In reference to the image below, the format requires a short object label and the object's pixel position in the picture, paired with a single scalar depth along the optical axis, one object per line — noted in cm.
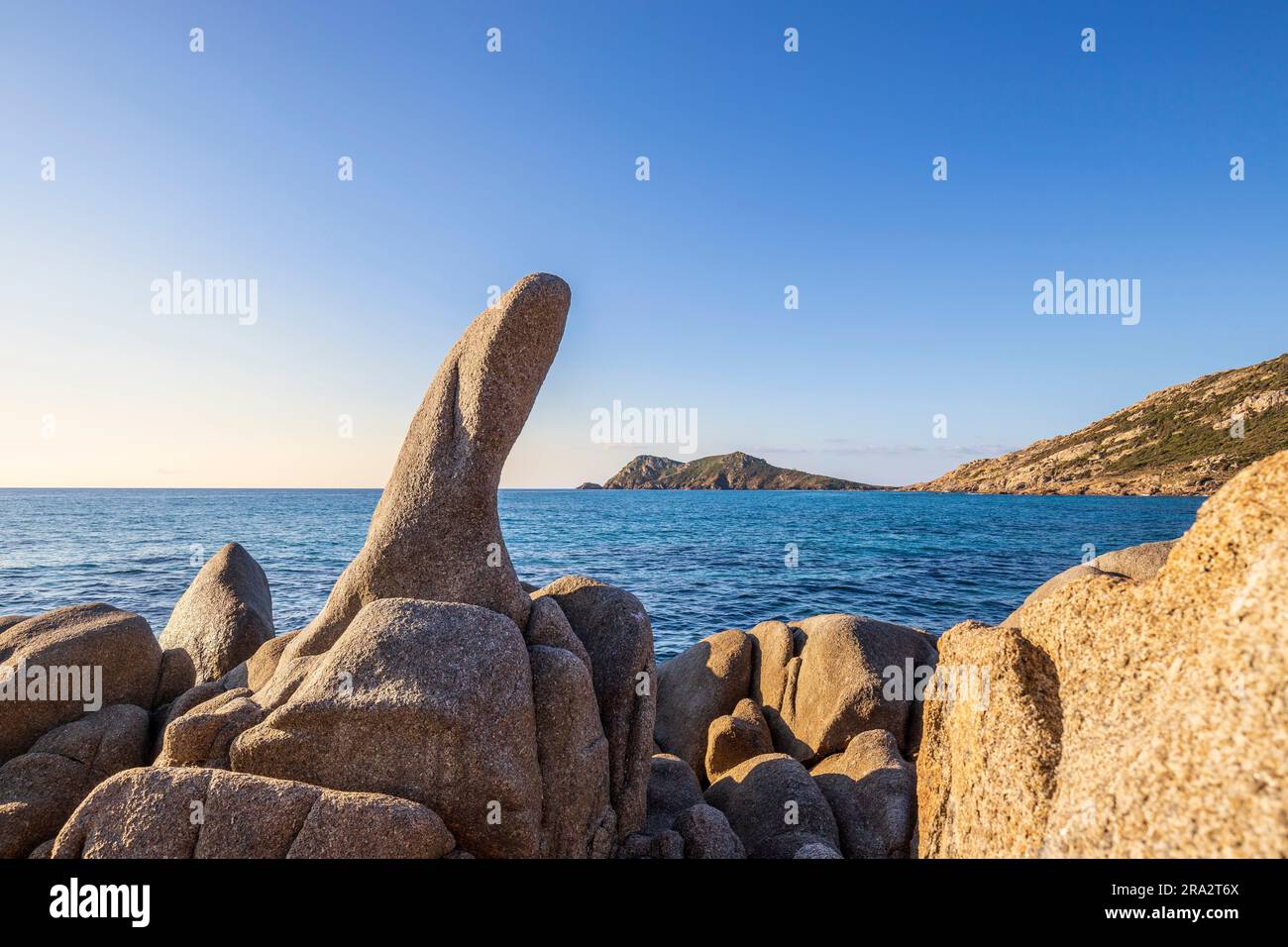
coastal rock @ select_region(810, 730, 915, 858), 780
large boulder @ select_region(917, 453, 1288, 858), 241
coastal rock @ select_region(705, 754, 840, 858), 748
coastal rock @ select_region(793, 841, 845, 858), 621
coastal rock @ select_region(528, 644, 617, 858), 630
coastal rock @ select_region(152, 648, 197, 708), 934
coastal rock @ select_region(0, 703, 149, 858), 607
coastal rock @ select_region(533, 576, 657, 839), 761
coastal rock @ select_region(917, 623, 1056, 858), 364
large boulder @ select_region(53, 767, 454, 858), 455
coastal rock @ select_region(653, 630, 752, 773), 1226
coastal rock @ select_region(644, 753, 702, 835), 824
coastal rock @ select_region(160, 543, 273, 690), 1127
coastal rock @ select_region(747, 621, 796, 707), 1213
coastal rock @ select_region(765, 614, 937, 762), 1070
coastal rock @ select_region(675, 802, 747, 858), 683
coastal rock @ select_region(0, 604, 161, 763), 791
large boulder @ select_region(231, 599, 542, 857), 543
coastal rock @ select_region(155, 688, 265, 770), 584
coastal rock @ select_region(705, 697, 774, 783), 1053
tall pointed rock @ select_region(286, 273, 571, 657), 775
